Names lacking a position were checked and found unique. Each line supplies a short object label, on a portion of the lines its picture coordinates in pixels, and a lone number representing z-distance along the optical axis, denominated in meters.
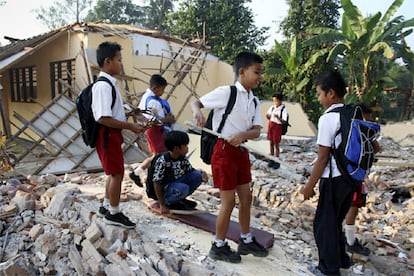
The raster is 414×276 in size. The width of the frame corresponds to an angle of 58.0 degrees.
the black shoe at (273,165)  8.16
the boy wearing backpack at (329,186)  3.04
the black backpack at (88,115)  3.37
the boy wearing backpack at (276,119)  8.20
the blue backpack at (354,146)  2.97
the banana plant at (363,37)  12.16
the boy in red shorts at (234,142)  3.13
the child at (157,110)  4.97
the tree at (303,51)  14.70
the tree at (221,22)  19.58
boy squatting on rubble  4.06
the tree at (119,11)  36.17
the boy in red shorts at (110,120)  3.25
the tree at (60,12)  39.28
